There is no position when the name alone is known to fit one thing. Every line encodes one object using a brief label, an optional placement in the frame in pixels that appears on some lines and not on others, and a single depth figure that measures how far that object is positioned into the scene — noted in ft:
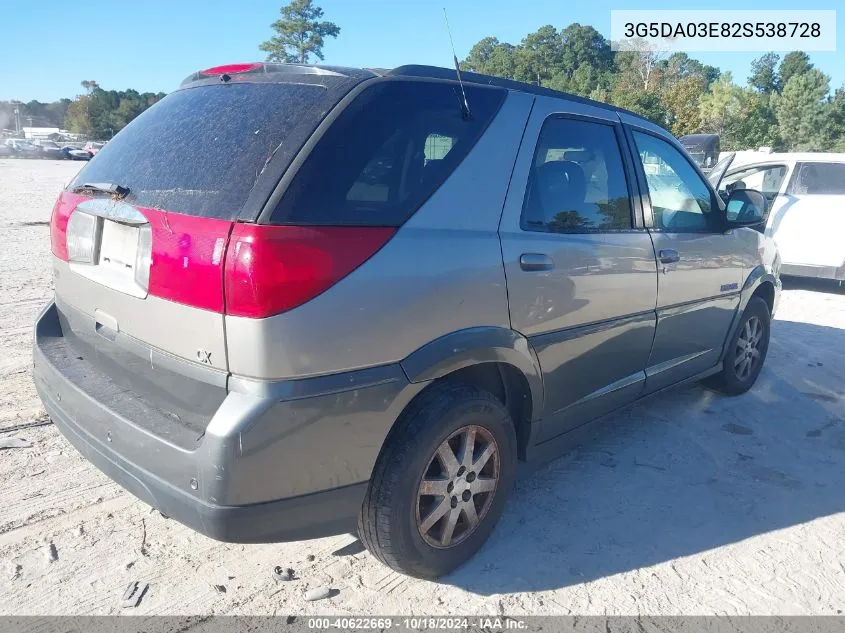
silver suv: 6.34
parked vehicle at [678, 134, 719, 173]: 65.16
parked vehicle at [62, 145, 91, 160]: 171.73
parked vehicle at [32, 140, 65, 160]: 174.09
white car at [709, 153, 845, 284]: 27.27
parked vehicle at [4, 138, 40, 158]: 178.68
